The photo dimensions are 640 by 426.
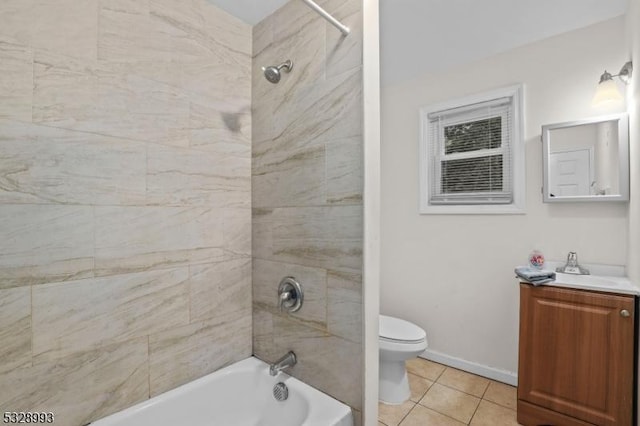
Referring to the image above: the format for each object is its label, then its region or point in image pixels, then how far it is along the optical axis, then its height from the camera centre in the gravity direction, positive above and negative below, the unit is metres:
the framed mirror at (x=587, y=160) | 1.74 +0.33
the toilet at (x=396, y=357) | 1.87 -0.98
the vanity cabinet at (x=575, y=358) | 1.47 -0.82
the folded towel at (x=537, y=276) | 1.68 -0.39
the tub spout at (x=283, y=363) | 1.40 -0.77
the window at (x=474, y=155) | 2.14 +0.46
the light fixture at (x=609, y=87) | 1.69 +0.75
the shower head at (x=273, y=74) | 1.33 +0.64
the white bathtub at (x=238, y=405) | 1.17 -0.89
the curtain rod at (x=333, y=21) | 1.06 +0.77
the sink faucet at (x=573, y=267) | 1.85 -0.37
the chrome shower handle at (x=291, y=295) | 1.40 -0.42
